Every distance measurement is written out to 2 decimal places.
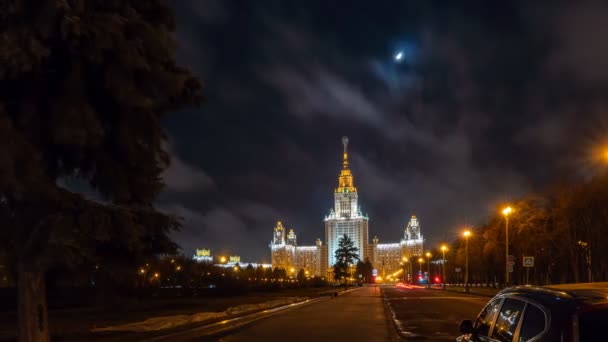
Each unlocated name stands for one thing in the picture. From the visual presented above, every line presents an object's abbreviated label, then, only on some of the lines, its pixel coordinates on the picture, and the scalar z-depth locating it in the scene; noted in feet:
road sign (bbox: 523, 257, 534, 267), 146.18
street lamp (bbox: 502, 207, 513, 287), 168.00
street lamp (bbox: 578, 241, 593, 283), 179.63
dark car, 15.14
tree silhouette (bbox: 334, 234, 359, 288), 530.68
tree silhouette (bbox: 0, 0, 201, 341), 29.73
